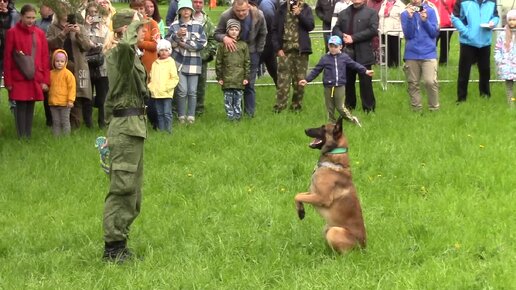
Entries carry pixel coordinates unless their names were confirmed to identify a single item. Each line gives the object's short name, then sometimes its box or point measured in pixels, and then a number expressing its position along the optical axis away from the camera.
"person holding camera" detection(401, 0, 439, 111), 12.17
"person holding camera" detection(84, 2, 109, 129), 12.08
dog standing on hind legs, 6.77
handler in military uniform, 6.75
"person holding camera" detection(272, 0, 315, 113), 12.65
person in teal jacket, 12.77
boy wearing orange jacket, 11.82
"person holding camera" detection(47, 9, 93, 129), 11.99
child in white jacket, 12.22
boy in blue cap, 11.58
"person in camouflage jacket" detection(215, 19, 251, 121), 12.22
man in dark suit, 12.33
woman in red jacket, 11.56
